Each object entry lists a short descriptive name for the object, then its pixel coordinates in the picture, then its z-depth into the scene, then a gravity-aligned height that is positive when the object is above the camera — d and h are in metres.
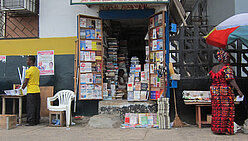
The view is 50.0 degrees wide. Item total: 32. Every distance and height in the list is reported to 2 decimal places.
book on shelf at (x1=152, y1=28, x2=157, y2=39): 7.28 +1.16
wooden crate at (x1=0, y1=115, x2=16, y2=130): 6.64 -1.16
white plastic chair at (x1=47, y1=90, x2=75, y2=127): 6.92 -0.69
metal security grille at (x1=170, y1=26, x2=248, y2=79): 7.14 +0.63
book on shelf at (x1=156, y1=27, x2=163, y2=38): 7.13 +1.20
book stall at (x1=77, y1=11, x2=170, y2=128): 6.99 +0.09
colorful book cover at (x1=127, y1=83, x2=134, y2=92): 7.38 -0.30
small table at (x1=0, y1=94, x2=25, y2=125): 7.20 -0.60
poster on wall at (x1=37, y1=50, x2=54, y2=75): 7.96 +0.42
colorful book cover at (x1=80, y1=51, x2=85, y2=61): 7.48 +0.57
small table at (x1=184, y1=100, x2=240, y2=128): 6.62 -0.72
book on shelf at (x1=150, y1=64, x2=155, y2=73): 7.30 +0.22
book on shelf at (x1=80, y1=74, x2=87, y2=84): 7.43 -0.07
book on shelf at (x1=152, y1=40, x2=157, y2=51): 7.28 +0.85
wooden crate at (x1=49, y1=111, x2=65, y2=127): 6.96 -1.08
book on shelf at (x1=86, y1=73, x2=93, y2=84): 7.44 -0.06
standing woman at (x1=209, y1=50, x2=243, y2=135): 5.86 -0.55
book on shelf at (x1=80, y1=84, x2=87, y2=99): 7.39 -0.45
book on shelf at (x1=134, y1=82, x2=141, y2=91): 7.40 -0.28
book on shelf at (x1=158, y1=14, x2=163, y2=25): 7.13 +1.54
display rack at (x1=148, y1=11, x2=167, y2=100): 7.06 +0.59
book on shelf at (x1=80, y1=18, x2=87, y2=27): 7.48 +1.52
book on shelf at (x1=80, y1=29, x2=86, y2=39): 7.51 +1.19
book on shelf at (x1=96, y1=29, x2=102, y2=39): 7.59 +1.20
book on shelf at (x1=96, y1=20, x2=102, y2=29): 7.59 +1.48
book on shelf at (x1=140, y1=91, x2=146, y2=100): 7.30 -0.52
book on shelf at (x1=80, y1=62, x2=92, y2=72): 7.46 +0.25
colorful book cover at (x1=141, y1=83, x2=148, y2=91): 7.39 -0.28
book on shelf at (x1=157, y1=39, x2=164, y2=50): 7.14 +0.86
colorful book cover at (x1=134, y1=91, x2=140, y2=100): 7.30 -0.52
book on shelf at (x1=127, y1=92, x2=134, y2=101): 7.32 -0.55
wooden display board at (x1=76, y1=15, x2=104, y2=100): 7.43 +0.53
